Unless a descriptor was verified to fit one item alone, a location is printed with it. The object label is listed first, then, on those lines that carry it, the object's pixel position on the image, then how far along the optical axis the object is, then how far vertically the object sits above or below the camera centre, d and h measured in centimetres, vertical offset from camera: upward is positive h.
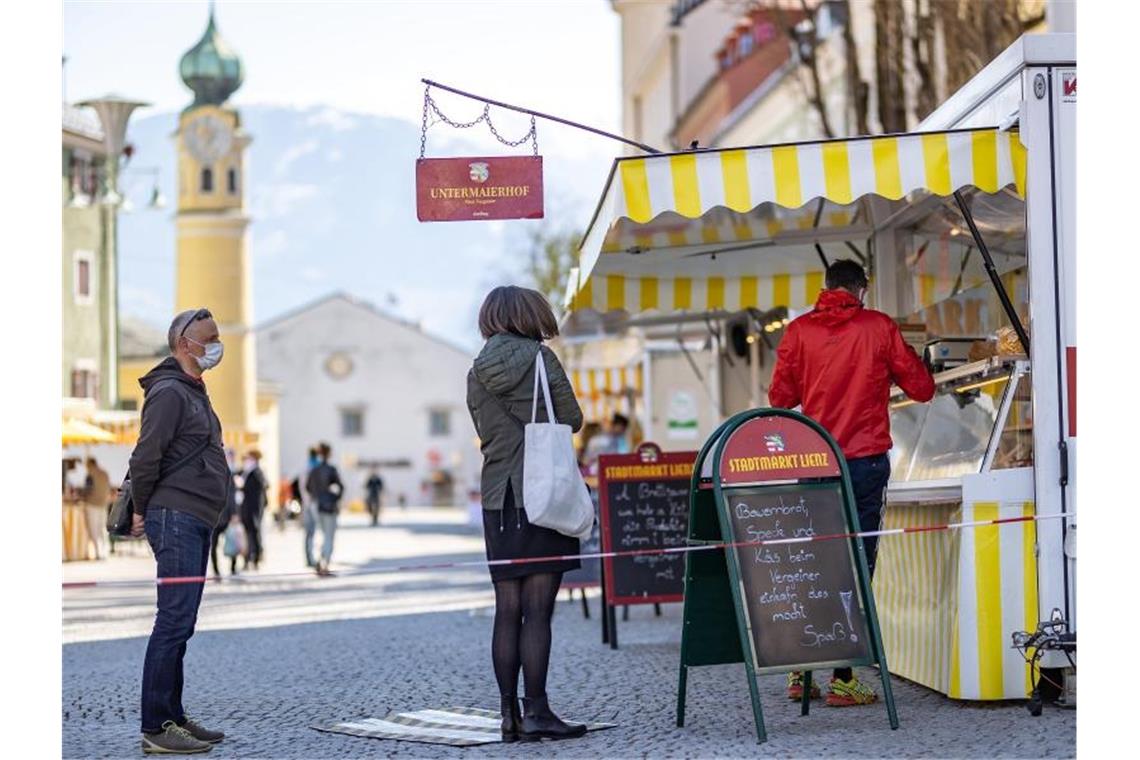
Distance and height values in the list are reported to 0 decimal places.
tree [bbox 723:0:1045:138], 2227 +417
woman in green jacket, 823 -37
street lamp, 4950 +640
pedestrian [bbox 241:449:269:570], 2762 -103
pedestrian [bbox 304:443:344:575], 2665 -91
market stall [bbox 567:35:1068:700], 877 +32
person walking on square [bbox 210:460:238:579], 2542 -126
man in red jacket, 898 +17
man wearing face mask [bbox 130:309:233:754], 828 -35
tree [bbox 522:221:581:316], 5734 +467
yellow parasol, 3622 -13
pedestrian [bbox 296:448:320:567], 2705 -125
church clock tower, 7719 +777
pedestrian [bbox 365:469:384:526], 6681 -240
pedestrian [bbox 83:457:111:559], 3659 -127
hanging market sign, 921 +106
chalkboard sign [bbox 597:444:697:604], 1324 -60
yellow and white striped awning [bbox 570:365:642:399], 3706 +67
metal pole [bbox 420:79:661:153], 910 +139
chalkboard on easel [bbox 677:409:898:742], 819 -57
